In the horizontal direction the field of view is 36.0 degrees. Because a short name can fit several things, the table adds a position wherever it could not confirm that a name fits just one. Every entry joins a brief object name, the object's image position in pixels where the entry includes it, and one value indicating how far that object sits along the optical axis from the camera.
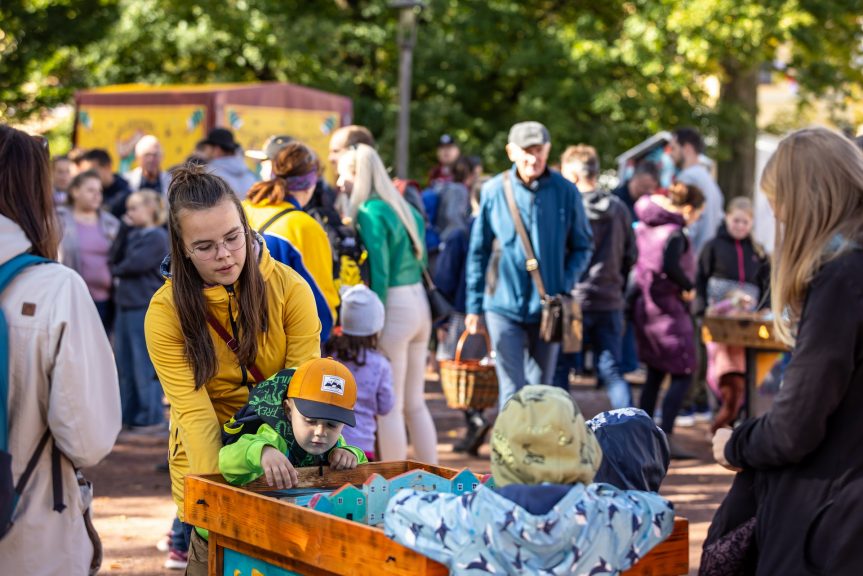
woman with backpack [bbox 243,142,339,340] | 6.45
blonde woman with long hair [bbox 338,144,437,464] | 7.62
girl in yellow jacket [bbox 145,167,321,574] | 4.33
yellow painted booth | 16.22
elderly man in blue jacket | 8.16
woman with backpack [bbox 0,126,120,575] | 3.71
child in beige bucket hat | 3.37
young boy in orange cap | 4.13
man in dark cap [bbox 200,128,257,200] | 10.47
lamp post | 17.09
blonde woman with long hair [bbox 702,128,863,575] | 3.50
